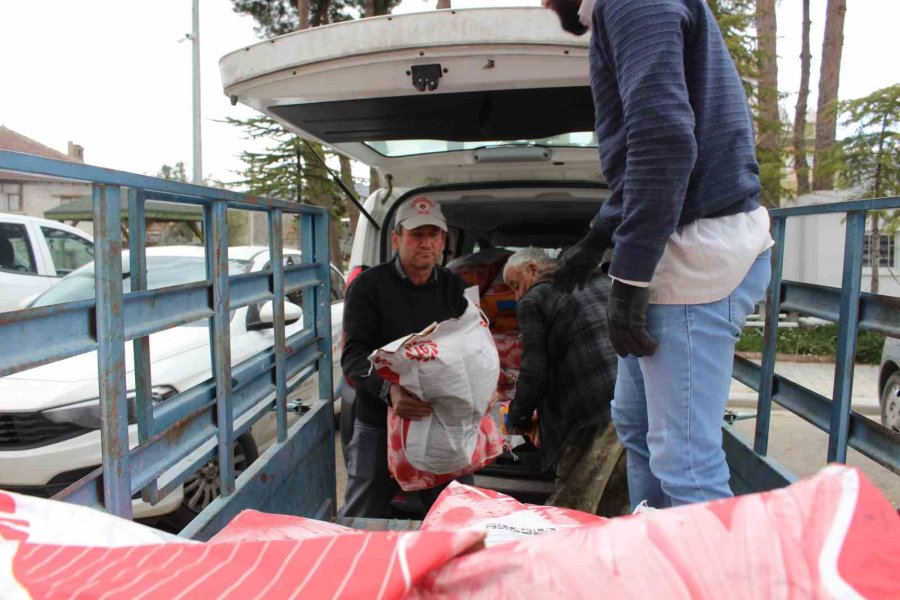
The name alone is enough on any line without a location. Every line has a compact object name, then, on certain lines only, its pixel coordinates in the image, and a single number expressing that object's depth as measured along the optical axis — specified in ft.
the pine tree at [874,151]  33.83
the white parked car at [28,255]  27.81
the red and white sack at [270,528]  4.98
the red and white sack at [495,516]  4.96
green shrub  33.60
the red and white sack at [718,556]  2.59
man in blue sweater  5.19
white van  6.83
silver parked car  17.92
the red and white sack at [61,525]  3.04
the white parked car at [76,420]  10.85
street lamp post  54.49
